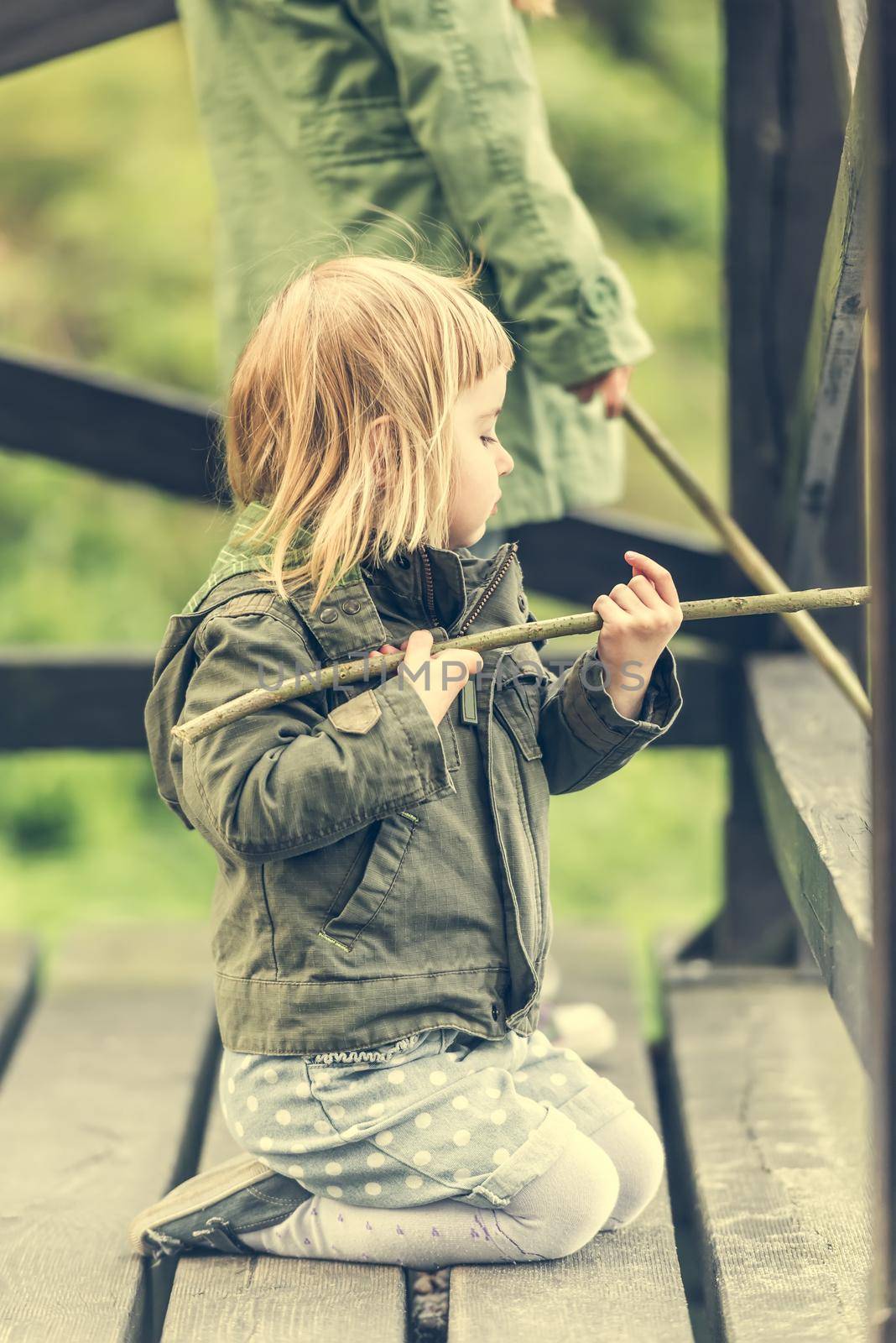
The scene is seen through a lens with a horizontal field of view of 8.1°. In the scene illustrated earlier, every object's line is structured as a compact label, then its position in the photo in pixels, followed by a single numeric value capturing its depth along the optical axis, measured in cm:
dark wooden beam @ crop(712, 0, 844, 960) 437
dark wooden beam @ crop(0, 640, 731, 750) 457
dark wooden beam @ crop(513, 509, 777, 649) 452
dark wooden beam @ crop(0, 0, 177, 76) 428
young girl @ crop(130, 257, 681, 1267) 388
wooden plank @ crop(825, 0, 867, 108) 397
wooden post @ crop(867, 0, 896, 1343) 357
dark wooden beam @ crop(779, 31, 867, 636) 389
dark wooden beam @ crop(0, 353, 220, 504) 454
